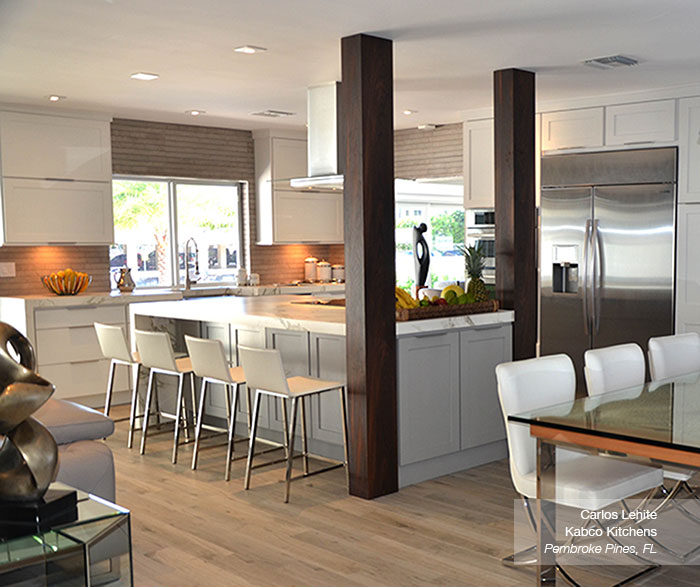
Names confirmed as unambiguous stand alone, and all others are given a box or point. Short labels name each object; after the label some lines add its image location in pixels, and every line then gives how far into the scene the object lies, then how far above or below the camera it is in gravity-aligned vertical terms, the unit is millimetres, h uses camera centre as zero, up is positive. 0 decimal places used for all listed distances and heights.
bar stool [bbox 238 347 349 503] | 4414 -824
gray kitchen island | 4793 -827
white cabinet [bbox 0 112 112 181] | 6715 +870
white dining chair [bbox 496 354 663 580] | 3076 -941
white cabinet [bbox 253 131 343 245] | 8695 +511
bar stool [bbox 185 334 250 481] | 4830 -755
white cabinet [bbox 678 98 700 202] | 6297 +663
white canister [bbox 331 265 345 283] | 9492 -348
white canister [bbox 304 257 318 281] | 9367 -303
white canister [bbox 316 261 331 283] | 9398 -342
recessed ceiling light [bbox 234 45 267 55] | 4785 +1168
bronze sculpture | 2642 -636
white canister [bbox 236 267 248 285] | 8625 -349
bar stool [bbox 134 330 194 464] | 5289 -772
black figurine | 8047 -141
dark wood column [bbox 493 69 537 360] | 5453 +268
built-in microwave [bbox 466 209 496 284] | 7484 +65
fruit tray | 4742 -431
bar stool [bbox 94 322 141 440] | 5645 -730
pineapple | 5298 -227
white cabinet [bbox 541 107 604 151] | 6801 +941
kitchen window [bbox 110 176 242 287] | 8031 +182
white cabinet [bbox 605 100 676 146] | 6422 +930
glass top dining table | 2541 -649
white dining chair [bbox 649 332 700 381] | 4176 -631
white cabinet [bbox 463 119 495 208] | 7441 +711
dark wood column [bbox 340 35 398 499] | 4492 -108
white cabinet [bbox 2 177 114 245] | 6770 +314
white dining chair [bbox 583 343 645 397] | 3656 -612
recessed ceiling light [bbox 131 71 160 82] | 5515 +1182
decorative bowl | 7039 -307
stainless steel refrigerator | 6484 -97
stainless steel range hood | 5566 +720
